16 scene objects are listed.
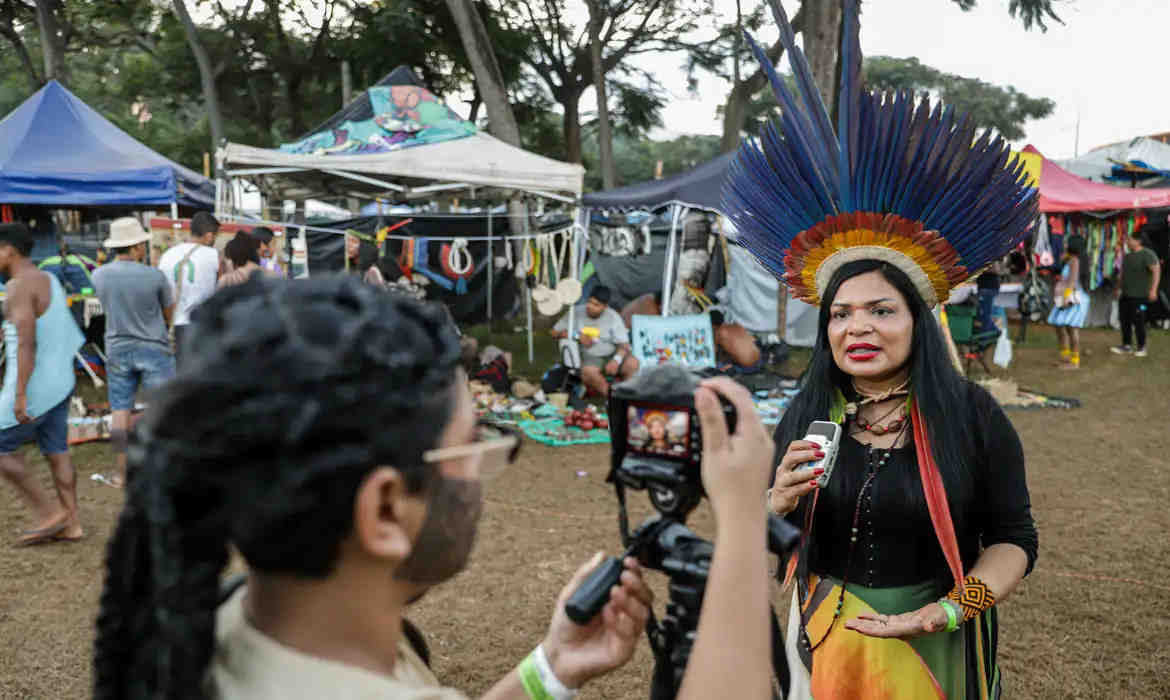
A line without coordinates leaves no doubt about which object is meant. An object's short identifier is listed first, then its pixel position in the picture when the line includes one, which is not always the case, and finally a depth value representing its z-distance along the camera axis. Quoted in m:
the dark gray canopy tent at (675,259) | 8.61
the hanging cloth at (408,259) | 10.26
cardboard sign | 8.87
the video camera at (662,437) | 1.07
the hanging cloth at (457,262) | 10.55
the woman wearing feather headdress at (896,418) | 1.84
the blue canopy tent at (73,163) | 8.10
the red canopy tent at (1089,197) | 12.70
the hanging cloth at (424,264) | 10.43
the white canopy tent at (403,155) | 7.61
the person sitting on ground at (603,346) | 8.59
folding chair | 9.58
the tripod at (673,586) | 1.03
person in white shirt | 6.24
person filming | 0.79
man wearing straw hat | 5.44
